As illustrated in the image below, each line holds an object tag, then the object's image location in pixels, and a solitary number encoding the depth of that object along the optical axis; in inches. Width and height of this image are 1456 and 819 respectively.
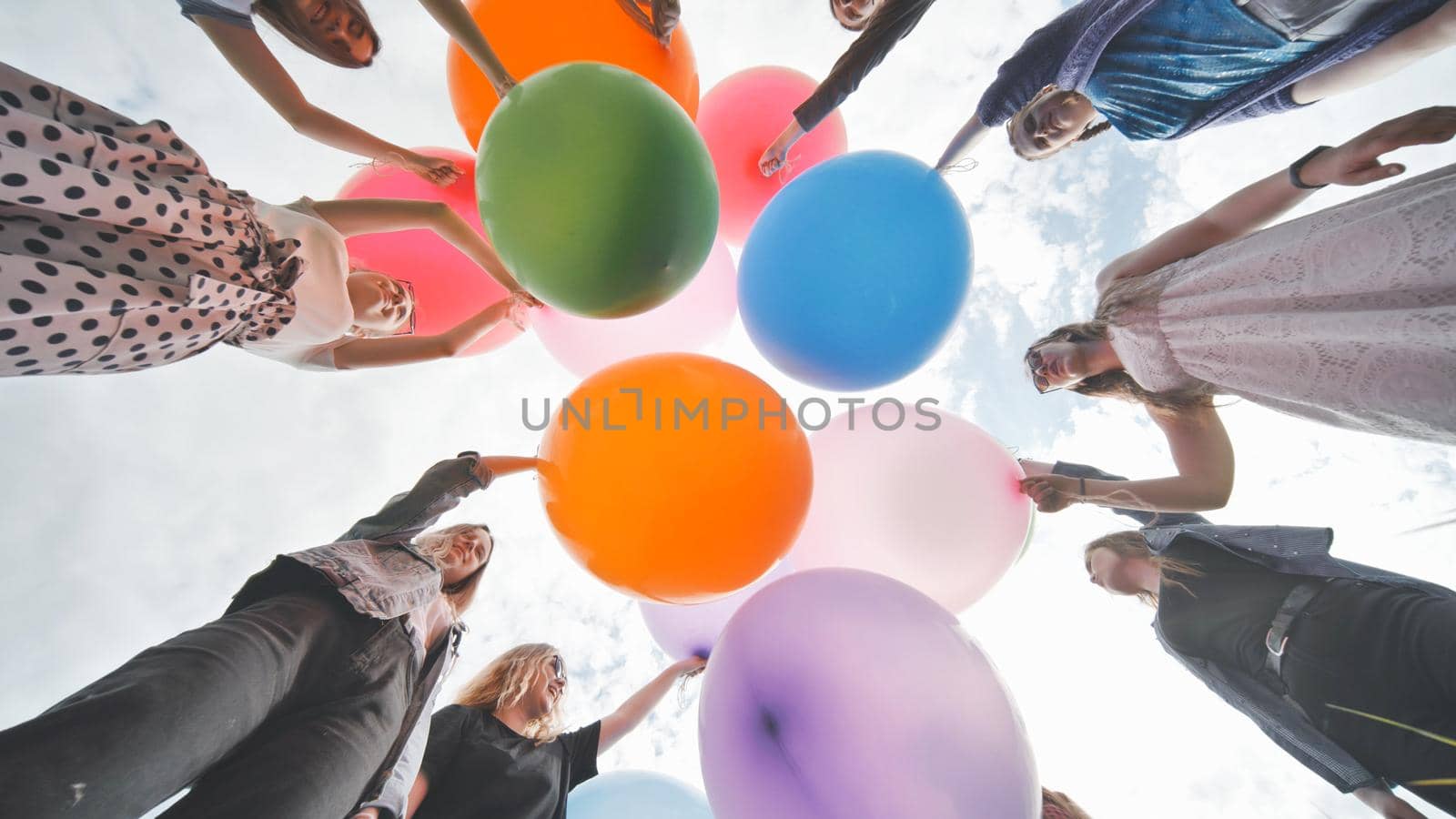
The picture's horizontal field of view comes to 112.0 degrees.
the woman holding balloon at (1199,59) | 38.6
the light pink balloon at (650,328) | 77.0
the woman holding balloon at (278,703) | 30.8
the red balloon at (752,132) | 78.5
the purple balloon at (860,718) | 43.1
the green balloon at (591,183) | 48.0
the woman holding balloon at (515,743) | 58.5
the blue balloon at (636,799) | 73.9
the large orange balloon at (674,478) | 51.7
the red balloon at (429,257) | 70.4
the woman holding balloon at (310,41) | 46.7
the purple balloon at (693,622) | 78.4
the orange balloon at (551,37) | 63.5
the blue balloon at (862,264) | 59.7
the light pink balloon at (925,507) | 66.6
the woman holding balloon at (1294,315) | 31.9
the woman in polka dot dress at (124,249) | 30.0
